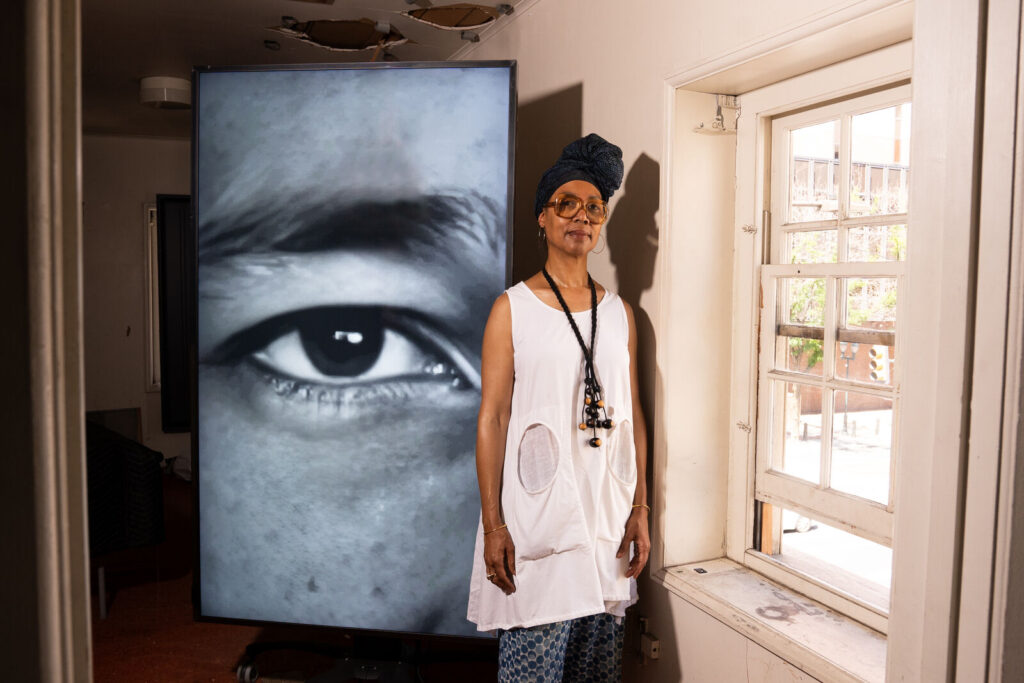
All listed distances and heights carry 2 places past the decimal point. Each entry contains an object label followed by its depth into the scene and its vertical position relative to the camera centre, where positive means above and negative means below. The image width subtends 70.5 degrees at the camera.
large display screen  2.13 -0.11
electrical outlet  2.02 -0.99
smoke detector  4.05 +1.09
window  1.64 -0.14
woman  1.71 -0.41
